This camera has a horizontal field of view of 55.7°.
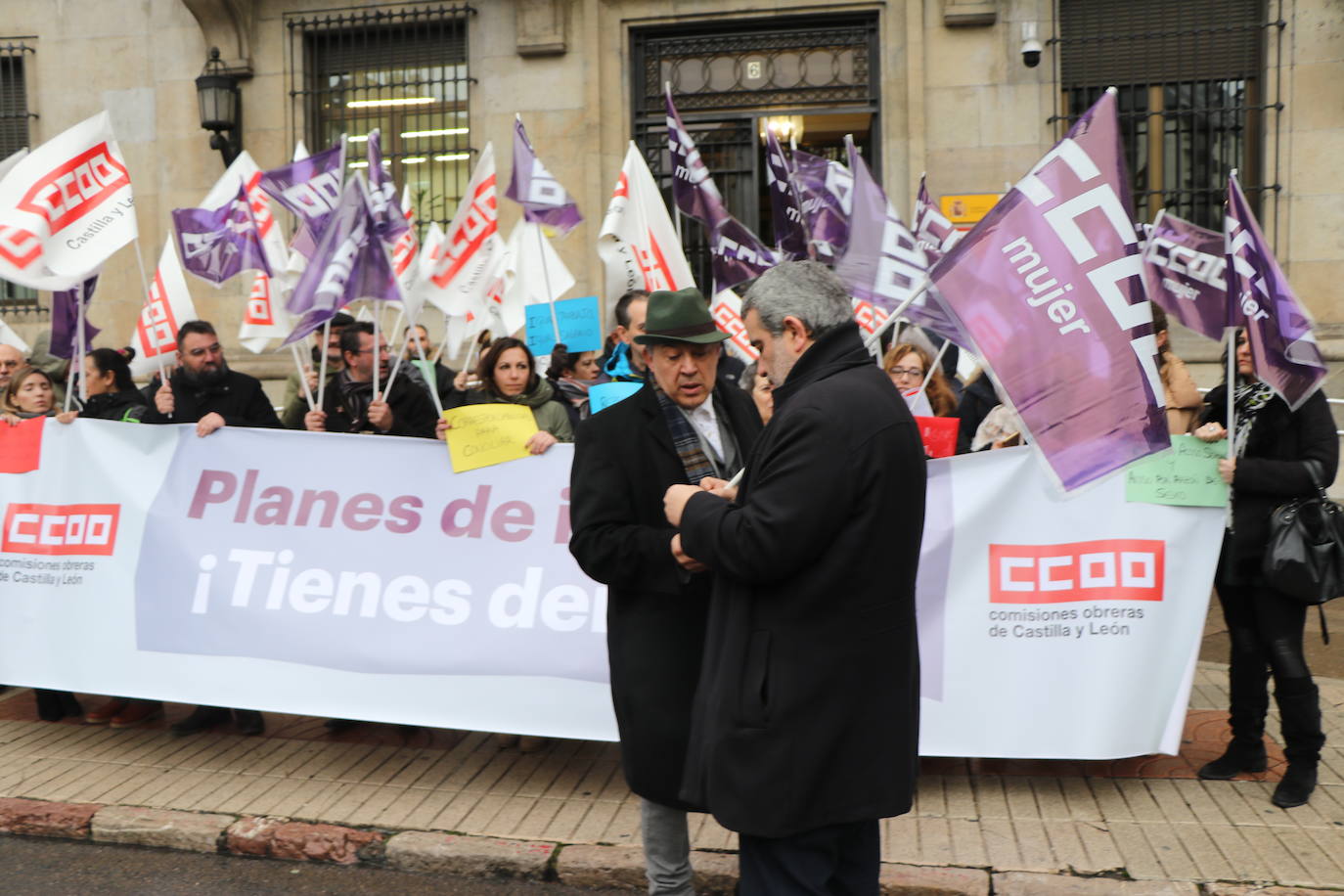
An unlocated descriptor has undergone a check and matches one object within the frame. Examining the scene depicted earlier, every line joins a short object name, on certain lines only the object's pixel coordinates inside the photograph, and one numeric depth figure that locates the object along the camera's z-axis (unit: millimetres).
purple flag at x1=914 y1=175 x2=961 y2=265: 7250
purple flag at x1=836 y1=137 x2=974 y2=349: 5660
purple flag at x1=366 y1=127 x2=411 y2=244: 6195
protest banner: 4820
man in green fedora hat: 3389
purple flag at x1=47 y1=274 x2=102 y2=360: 7195
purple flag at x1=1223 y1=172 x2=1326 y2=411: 4547
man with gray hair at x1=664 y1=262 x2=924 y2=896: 2707
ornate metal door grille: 12180
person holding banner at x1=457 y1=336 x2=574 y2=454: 6184
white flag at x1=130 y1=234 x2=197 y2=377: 7402
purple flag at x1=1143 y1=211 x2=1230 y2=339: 6196
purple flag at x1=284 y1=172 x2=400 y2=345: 5660
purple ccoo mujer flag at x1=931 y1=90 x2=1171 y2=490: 3510
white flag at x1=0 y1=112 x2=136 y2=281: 5895
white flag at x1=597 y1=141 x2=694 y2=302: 6648
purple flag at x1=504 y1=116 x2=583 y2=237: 7371
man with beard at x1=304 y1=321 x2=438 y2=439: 6504
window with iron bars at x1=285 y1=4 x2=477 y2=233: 12711
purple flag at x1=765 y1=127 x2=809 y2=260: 7578
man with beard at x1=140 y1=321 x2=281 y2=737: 6473
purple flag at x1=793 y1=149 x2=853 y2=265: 7273
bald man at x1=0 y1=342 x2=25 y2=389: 7160
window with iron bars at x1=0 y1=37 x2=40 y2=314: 13617
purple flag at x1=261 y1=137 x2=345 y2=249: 7031
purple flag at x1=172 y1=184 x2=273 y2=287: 7625
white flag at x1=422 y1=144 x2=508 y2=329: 7129
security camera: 11156
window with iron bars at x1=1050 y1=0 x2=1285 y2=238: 11516
